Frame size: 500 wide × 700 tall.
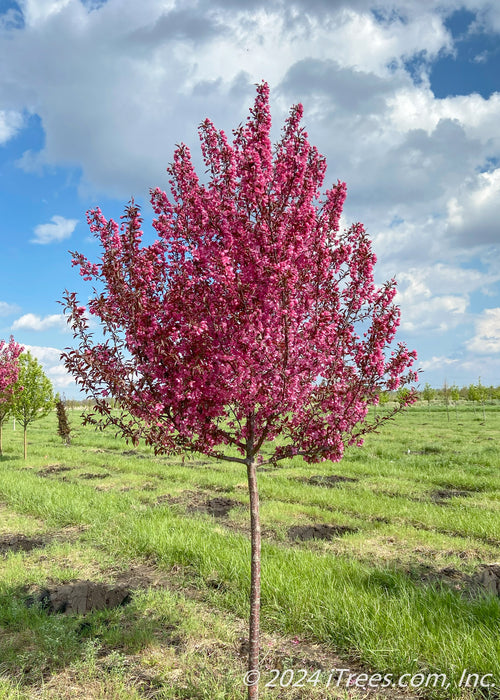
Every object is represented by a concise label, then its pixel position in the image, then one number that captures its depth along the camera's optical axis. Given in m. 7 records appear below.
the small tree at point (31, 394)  22.47
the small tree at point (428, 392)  53.43
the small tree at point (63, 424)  27.12
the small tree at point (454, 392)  54.69
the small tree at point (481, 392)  49.10
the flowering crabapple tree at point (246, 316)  4.10
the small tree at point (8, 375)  21.89
